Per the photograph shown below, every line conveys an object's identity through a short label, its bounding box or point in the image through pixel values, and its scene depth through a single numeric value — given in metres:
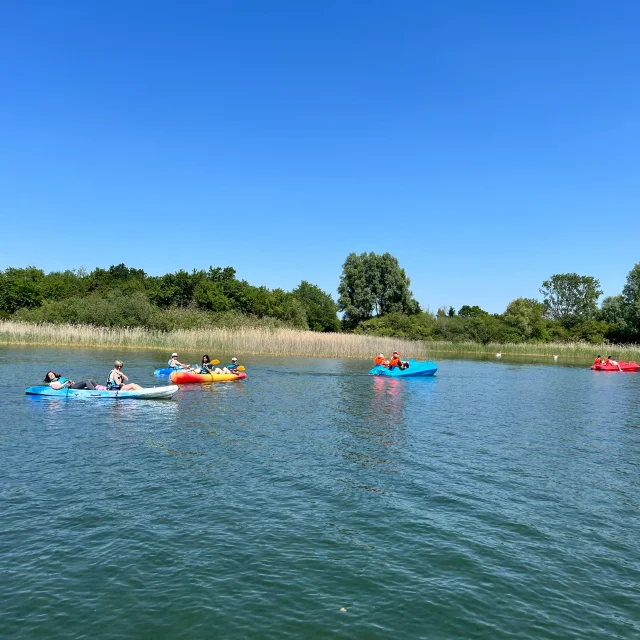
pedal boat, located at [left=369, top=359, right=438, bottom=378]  32.03
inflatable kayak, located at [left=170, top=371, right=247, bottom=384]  25.17
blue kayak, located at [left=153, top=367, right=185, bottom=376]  27.44
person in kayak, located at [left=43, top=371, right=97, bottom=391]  19.76
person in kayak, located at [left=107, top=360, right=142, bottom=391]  20.22
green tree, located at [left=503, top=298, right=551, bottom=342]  69.25
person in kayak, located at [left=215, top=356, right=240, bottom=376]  27.06
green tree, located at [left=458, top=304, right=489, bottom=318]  90.72
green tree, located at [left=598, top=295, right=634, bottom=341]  69.38
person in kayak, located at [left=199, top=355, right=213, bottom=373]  26.78
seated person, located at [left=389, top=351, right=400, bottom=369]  32.22
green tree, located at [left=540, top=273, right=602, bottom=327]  91.56
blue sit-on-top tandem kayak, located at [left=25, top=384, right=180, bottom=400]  19.77
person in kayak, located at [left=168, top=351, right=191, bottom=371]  26.44
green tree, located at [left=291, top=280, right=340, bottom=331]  77.18
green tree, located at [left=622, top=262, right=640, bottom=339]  68.31
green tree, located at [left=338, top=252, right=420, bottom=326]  75.88
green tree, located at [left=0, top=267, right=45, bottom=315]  62.84
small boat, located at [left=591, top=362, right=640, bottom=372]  43.06
